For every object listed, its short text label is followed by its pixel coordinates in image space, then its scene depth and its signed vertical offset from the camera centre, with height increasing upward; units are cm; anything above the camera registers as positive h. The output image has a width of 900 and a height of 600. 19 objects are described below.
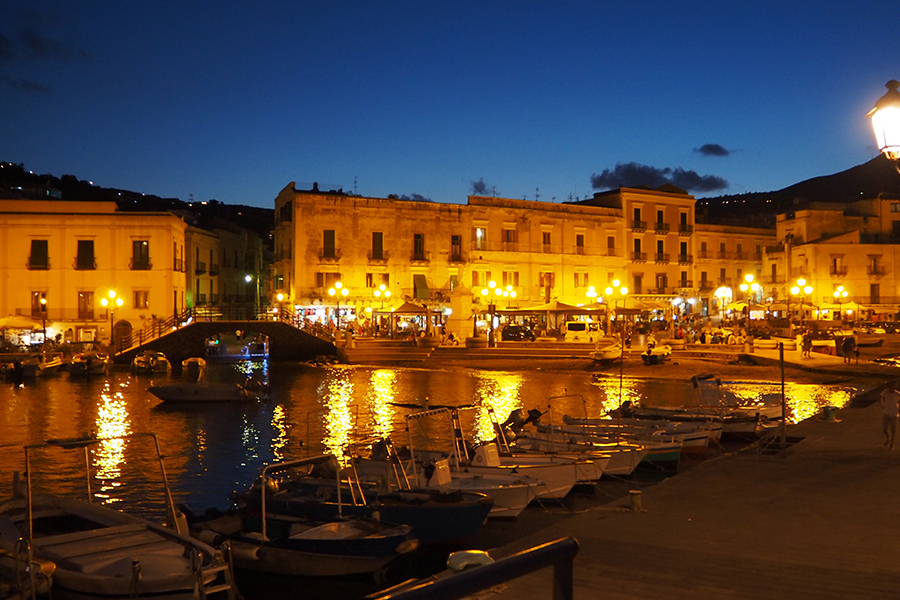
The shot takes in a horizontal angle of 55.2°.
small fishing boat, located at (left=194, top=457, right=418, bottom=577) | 1066 -279
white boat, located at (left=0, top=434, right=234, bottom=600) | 852 -243
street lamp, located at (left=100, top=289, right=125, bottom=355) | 4925 +154
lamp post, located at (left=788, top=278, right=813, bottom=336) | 4881 +198
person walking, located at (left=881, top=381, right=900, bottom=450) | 1530 -169
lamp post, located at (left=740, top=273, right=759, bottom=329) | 4736 +213
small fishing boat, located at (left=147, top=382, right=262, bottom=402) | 3062 -230
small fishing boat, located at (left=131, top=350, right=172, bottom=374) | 4181 -170
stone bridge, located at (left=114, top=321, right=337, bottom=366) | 4734 -72
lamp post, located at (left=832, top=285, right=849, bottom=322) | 5787 +177
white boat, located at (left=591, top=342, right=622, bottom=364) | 4038 -149
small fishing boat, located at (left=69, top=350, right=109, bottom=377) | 4084 -168
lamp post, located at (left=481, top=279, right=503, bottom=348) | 4873 +206
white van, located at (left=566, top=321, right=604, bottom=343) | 4522 -46
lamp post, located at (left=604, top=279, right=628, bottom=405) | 4978 +197
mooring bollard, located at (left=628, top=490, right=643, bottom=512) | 1077 -224
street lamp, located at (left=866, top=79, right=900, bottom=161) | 698 +162
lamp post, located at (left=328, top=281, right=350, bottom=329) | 4969 +212
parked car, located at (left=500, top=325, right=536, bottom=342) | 4828 -54
